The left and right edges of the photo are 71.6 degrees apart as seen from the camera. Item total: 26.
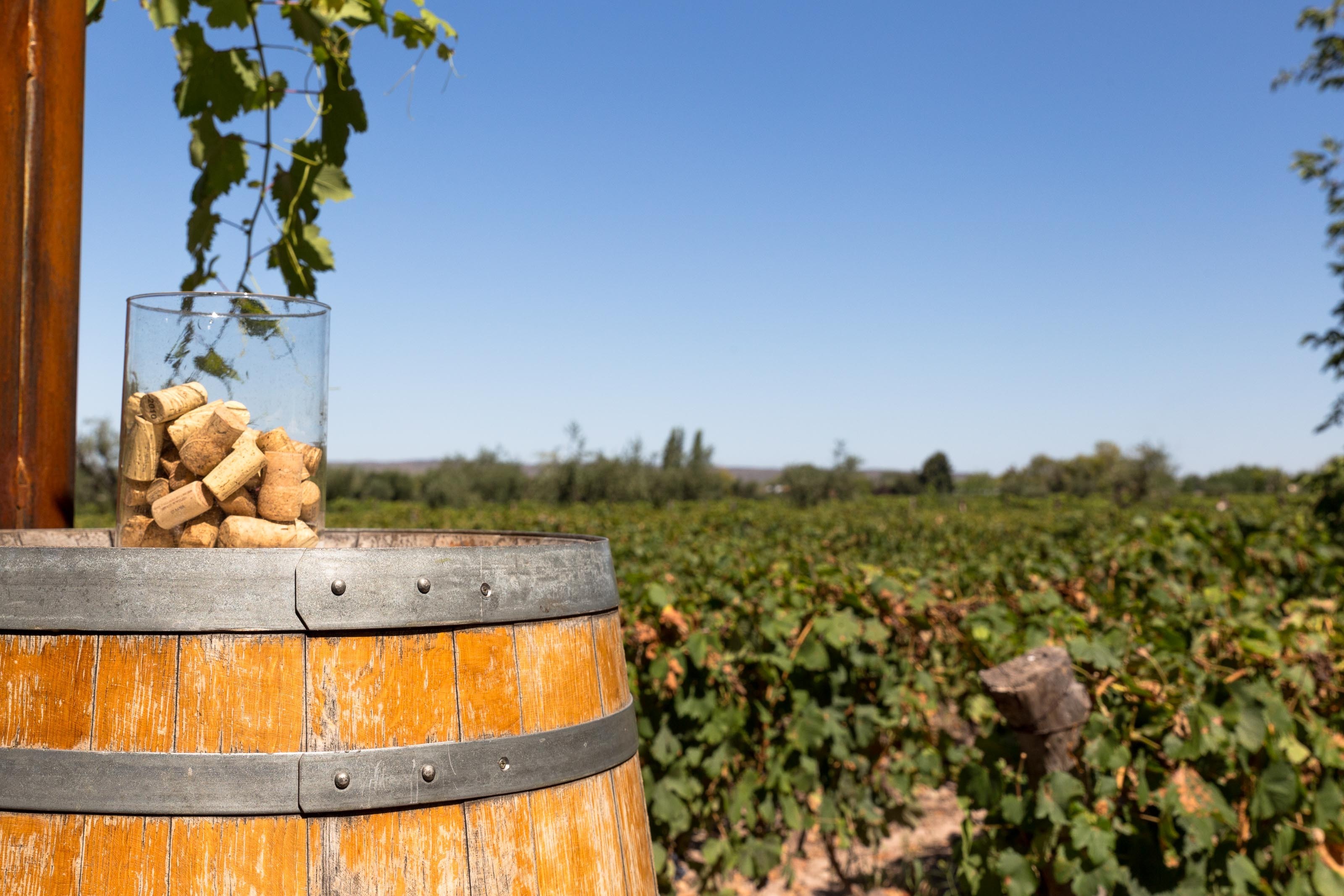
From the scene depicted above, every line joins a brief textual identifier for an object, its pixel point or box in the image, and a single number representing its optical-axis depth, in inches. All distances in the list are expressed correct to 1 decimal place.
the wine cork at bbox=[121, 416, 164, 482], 51.1
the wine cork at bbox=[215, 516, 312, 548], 50.1
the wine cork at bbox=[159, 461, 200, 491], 50.4
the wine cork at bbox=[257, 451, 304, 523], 51.4
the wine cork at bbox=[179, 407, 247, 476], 49.5
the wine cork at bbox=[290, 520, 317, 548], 52.2
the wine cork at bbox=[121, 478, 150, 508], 51.8
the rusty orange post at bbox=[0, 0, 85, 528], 61.2
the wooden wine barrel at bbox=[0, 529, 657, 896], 40.6
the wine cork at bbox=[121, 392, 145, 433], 52.1
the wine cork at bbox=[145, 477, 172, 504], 50.9
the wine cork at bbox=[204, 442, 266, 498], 49.0
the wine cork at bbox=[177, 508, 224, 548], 50.3
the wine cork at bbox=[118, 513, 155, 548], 51.8
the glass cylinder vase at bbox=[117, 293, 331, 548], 49.9
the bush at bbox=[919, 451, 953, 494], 2962.6
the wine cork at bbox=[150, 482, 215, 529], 49.5
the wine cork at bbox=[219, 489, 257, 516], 50.4
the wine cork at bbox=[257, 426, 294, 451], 52.2
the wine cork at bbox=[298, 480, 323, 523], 54.1
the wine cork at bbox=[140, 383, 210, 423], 50.7
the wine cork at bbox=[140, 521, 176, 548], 50.9
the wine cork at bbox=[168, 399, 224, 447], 49.7
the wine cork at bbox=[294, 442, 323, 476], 54.8
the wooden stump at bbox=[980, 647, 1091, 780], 111.0
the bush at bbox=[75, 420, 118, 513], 1224.8
